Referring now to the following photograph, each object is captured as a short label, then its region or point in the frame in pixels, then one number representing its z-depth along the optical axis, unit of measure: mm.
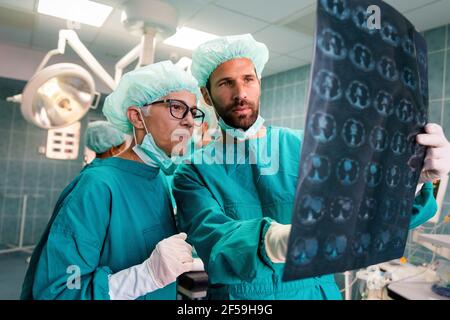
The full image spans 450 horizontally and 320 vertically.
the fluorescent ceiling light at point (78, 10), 2857
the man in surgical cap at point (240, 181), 711
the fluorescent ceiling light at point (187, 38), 3336
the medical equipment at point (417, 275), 1794
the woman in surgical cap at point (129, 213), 803
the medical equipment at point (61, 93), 1719
